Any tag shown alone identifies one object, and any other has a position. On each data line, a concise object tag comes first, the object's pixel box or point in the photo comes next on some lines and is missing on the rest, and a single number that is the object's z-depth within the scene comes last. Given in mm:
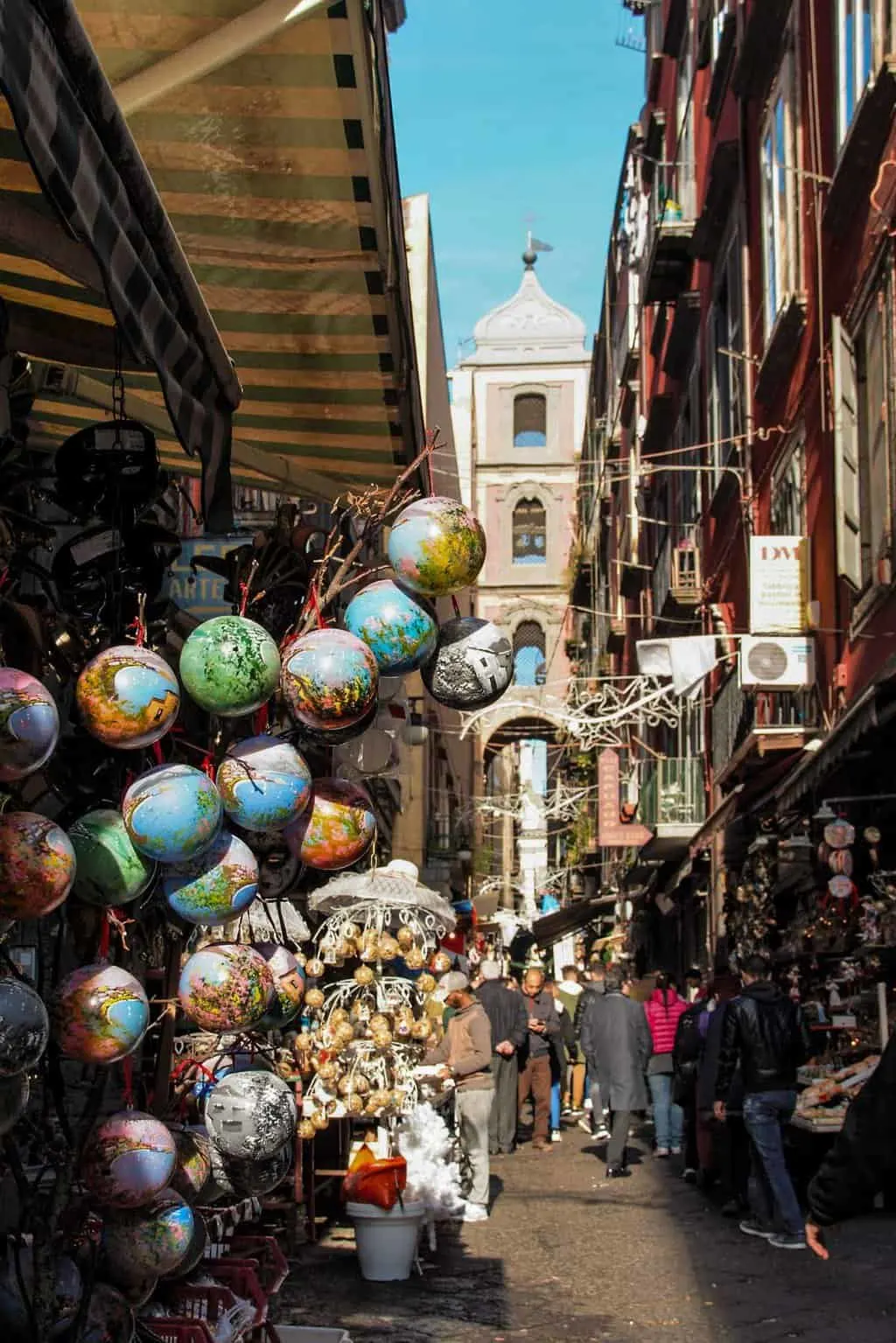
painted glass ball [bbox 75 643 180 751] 3785
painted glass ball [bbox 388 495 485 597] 4422
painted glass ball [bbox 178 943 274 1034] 3977
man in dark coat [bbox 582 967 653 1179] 14102
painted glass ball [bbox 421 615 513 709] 4660
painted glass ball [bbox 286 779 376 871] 4348
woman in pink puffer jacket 15320
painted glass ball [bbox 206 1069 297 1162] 4223
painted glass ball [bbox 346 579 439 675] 4453
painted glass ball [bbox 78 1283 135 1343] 3787
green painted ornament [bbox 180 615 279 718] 4016
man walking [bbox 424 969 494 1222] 11562
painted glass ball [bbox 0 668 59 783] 3303
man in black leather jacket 10055
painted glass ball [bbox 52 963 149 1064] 3604
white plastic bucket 8984
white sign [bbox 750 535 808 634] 14250
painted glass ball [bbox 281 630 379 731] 4172
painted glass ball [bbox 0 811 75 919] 3295
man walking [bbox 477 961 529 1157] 15625
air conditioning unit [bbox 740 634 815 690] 14344
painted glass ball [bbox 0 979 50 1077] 3193
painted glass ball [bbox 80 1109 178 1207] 3709
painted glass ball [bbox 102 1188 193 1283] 3848
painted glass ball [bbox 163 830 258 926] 3971
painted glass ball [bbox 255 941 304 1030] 4551
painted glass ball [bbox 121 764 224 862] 3754
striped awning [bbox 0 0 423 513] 5055
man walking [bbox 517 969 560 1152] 16641
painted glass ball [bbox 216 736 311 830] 4066
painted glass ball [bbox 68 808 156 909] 3771
